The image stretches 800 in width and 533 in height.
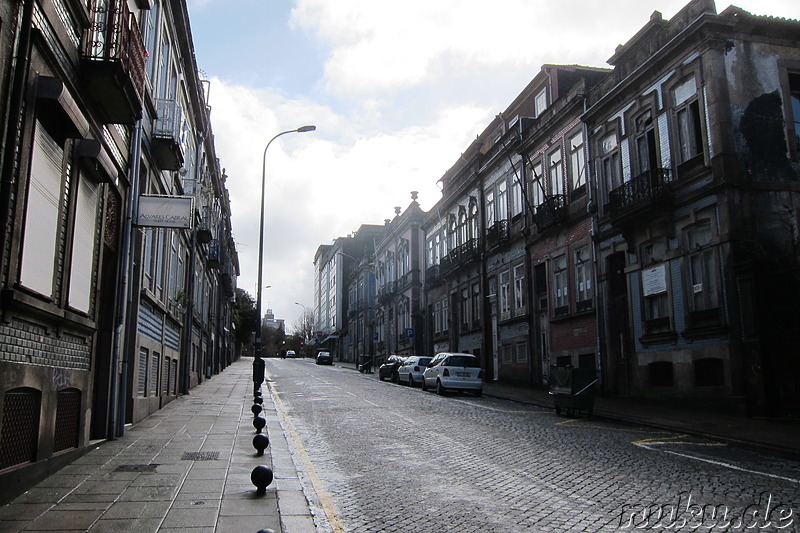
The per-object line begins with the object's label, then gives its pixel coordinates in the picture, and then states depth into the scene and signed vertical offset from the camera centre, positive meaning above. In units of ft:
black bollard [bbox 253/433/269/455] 34.09 -3.52
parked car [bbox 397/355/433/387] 104.63 +0.15
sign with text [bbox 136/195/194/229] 40.27 +9.53
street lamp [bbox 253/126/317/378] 74.59 +4.90
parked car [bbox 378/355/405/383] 120.16 +0.55
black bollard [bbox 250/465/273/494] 24.49 -3.78
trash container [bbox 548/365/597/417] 58.29 -1.73
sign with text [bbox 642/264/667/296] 68.90 +9.09
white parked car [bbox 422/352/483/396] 84.48 -0.41
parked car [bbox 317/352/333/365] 234.58 +4.61
